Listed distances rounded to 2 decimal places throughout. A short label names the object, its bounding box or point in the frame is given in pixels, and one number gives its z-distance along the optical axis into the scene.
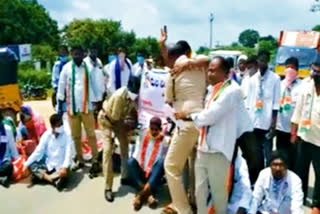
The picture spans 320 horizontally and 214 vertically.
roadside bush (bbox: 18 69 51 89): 25.53
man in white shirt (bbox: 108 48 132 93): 9.38
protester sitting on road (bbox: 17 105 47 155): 8.17
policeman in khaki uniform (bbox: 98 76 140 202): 6.75
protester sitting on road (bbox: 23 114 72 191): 7.22
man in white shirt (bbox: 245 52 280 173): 6.66
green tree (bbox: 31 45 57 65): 37.72
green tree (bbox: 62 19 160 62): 48.94
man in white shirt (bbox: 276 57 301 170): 6.63
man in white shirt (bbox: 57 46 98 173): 7.55
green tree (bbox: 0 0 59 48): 49.47
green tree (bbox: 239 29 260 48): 91.65
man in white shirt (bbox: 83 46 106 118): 7.82
